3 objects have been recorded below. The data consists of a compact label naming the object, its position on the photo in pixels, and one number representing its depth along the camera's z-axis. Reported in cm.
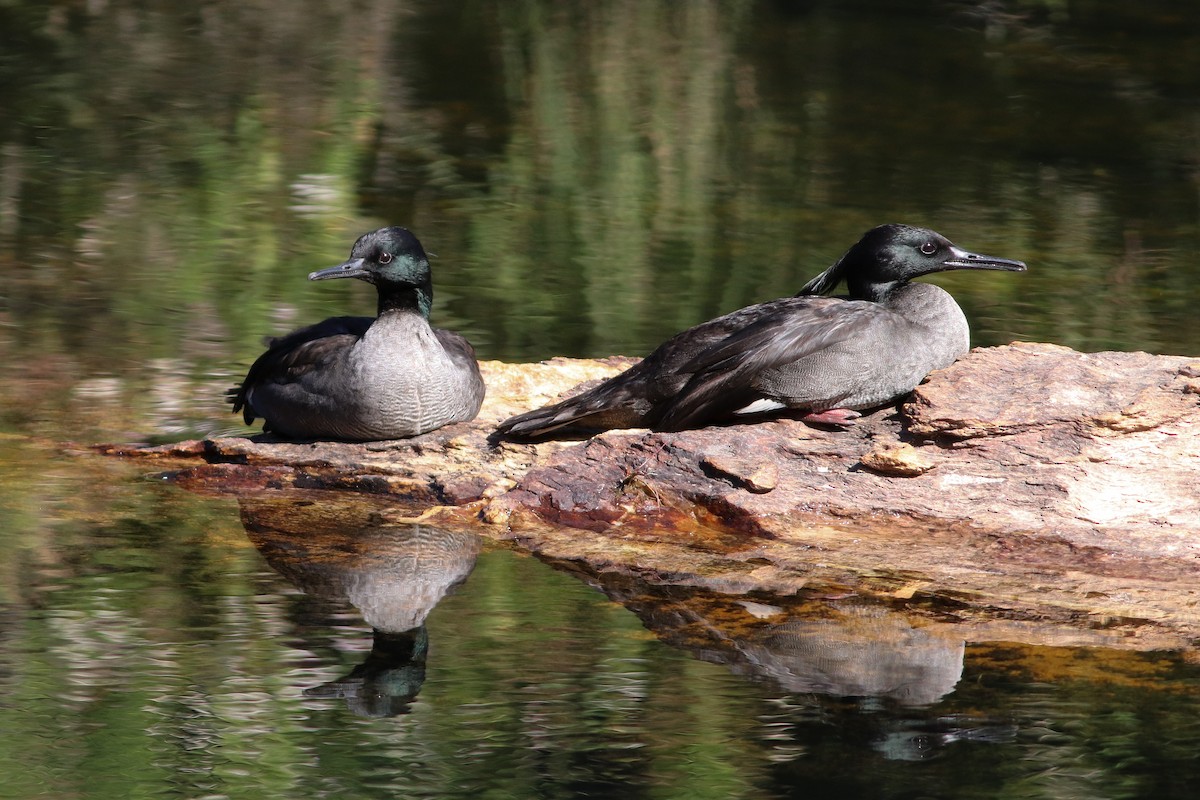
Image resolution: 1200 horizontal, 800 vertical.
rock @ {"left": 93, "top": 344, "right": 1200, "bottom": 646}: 1170
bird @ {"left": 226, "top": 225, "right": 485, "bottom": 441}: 1389
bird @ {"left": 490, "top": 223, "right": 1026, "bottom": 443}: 1348
